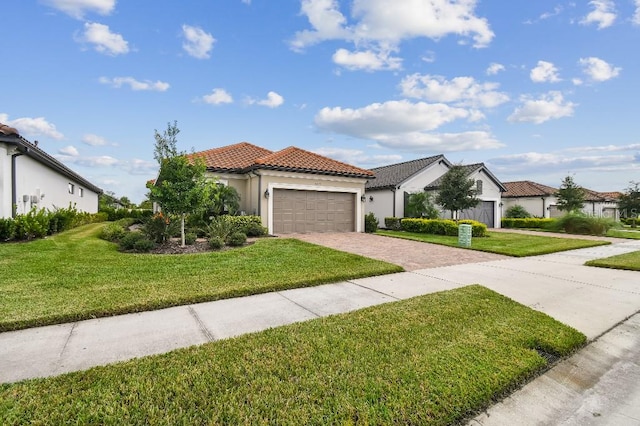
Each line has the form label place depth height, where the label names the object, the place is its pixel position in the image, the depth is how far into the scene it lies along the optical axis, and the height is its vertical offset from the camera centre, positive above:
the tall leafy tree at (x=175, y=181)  10.29 +0.97
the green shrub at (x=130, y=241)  9.81 -0.92
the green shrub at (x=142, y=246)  9.62 -1.06
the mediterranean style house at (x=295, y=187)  15.82 +1.25
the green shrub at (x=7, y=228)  9.45 -0.51
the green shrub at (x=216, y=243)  10.34 -1.04
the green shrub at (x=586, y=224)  19.58 -0.82
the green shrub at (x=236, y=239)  10.98 -0.97
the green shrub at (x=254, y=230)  14.27 -0.85
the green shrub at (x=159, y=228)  10.87 -0.58
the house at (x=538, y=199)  29.94 +1.16
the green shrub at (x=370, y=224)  18.53 -0.76
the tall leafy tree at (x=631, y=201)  33.88 +1.09
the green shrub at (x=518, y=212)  28.86 -0.10
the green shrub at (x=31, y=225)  9.78 -0.45
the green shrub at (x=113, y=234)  11.51 -0.84
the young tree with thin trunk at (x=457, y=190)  19.06 +1.24
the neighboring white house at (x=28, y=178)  10.23 +1.37
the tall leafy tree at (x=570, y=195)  25.97 +1.29
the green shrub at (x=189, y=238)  11.20 -0.96
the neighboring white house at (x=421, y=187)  22.70 +1.77
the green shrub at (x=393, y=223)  21.22 -0.82
